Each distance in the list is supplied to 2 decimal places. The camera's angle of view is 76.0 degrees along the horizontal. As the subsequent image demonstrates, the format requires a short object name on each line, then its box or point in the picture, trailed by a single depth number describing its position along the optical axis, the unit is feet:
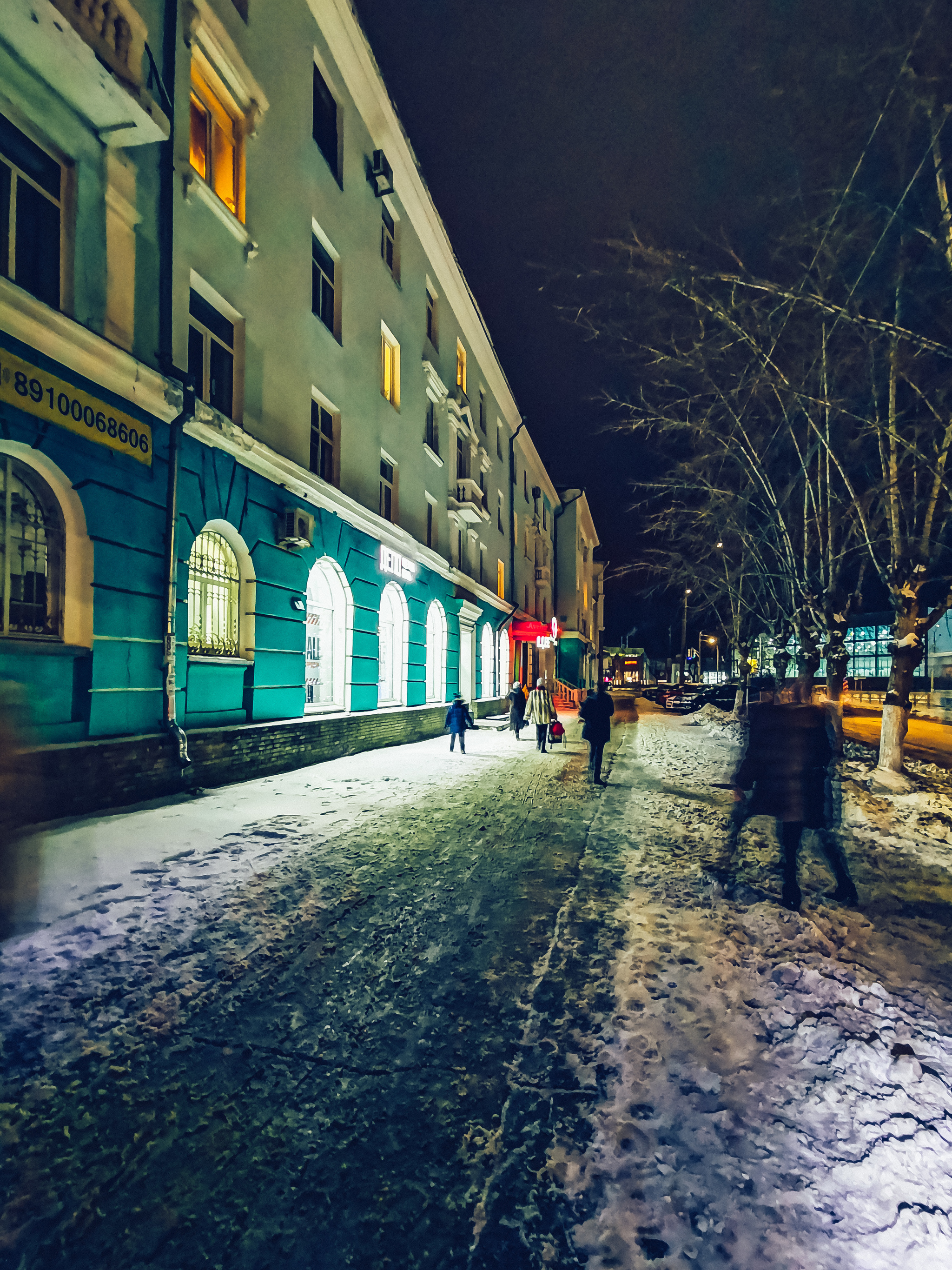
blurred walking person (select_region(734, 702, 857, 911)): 16.14
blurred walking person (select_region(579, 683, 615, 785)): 33.60
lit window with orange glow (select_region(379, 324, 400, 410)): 52.54
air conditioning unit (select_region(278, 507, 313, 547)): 34.96
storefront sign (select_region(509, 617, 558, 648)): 100.68
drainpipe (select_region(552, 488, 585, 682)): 157.79
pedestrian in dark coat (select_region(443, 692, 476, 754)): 46.37
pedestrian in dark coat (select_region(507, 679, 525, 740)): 58.13
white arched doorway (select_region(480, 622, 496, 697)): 86.43
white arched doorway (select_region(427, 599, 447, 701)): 63.00
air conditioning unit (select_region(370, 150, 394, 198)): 48.03
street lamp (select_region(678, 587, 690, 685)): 158.30
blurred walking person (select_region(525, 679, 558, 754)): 47.73
